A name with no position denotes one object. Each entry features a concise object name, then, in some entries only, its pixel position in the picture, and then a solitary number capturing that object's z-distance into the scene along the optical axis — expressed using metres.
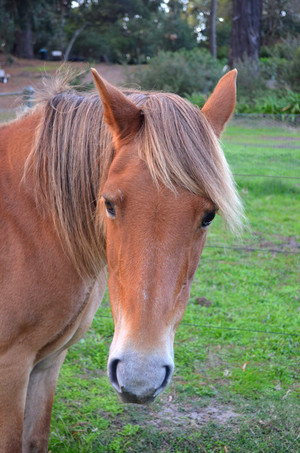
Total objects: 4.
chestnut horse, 1.50
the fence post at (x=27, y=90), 5.40
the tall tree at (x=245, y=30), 14.84
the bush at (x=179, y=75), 14.58
